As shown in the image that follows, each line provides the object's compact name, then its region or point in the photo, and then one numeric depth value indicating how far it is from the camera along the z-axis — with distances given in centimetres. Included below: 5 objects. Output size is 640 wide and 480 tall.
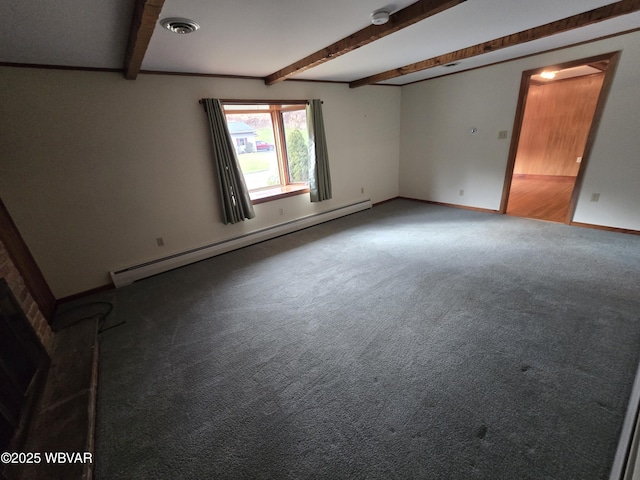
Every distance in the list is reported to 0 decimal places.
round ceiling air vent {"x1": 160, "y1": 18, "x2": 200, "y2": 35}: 177
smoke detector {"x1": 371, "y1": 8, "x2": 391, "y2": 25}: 187
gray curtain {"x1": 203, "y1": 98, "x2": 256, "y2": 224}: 322
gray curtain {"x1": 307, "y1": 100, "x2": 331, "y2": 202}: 410
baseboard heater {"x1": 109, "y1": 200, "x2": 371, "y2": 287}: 303
